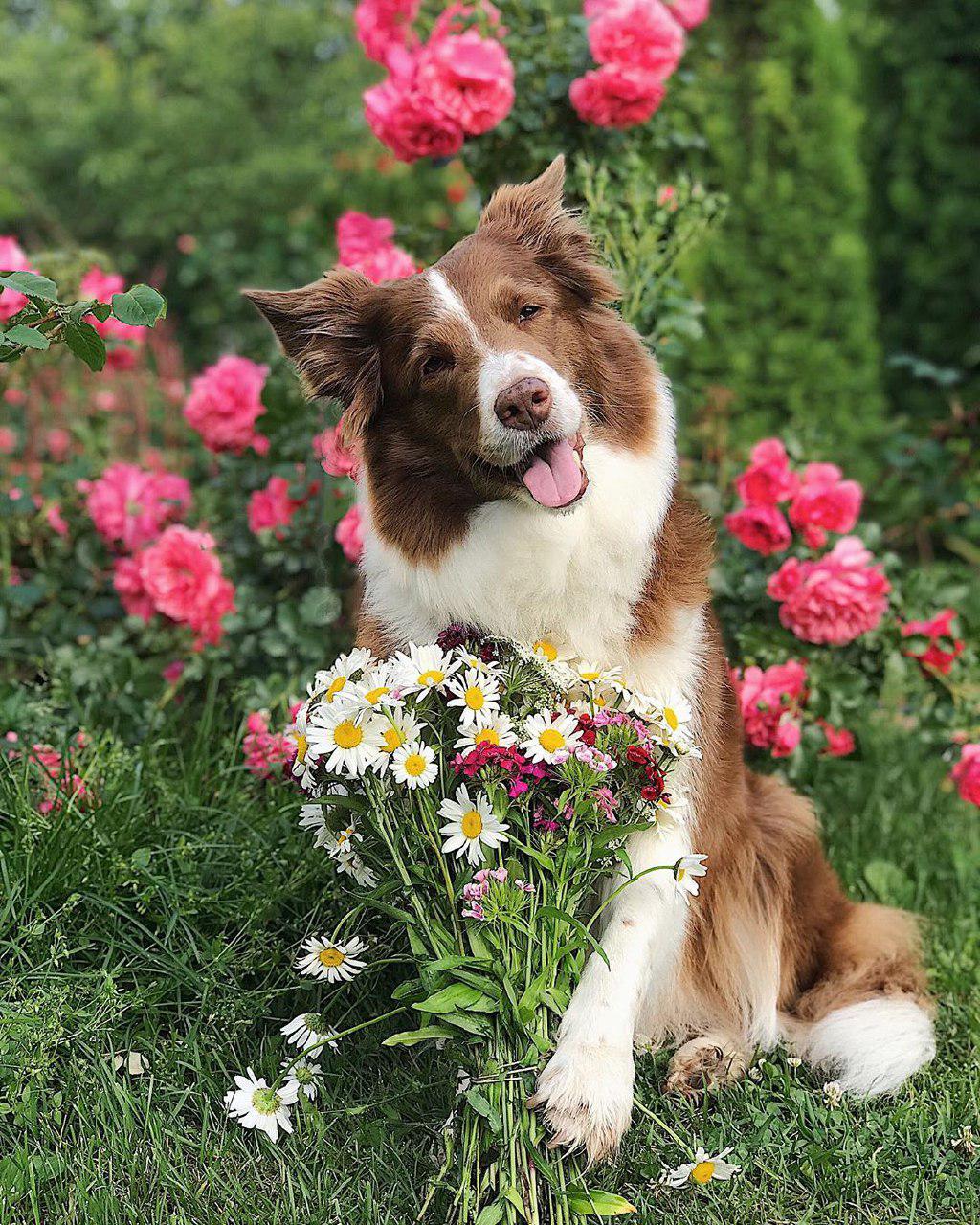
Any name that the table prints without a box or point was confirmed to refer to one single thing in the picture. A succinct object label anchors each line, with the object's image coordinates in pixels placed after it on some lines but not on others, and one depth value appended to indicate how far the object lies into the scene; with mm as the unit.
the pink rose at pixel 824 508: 3986
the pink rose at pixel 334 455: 3098
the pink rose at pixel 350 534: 3896
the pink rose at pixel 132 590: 4160
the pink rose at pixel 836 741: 4014
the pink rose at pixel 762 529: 4016
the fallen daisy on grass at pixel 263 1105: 2590
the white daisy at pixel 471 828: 2365
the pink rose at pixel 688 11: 4277
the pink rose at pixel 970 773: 3826
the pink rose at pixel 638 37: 3918
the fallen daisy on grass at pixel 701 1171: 2471
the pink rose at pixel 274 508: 4238
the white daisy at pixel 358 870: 2543
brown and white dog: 2697
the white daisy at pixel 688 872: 2578
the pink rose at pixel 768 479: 4027
